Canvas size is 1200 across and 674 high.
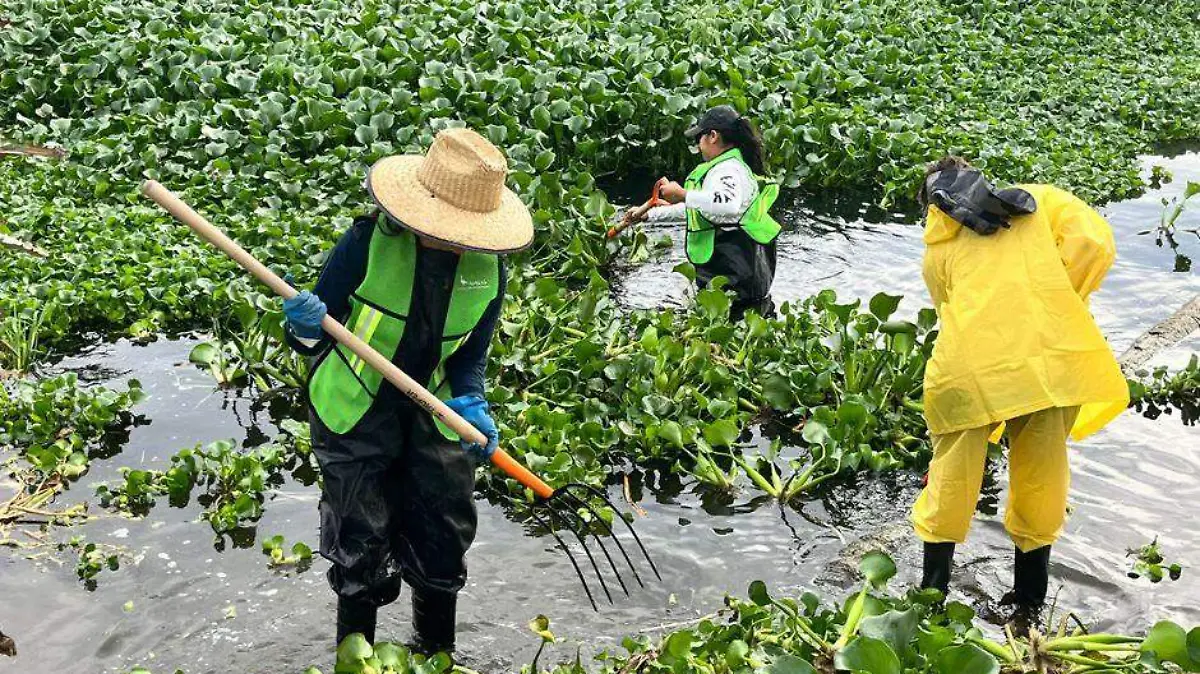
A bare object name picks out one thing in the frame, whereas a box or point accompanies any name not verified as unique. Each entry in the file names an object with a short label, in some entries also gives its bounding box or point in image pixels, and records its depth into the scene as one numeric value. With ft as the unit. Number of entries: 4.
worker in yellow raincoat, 13.56
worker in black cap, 21.08
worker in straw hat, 11.66
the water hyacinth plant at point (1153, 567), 16.17
